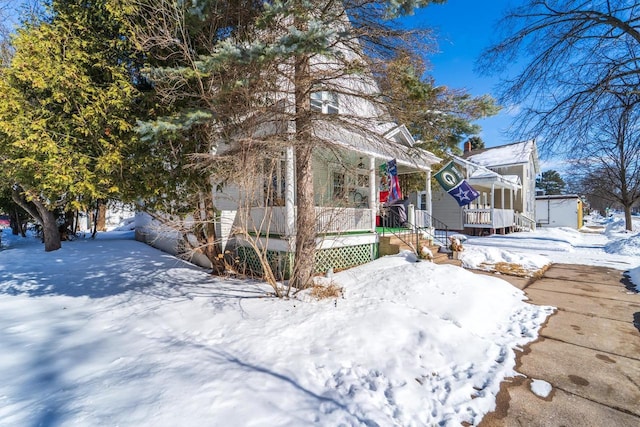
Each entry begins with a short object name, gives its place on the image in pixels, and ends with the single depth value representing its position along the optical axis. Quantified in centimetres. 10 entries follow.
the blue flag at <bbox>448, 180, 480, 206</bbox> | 1195
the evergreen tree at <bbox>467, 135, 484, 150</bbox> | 3778
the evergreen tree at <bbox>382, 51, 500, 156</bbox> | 525
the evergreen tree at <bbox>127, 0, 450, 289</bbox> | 479
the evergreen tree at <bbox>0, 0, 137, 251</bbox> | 484
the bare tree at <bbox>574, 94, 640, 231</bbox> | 973
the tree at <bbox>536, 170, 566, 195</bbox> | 6028
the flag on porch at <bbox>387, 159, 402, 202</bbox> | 993
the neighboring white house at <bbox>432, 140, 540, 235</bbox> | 1800
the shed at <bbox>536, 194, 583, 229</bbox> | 2816
